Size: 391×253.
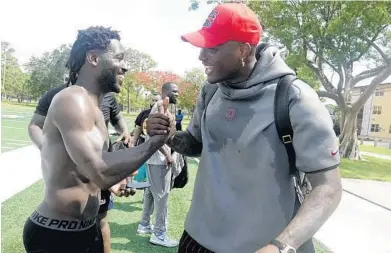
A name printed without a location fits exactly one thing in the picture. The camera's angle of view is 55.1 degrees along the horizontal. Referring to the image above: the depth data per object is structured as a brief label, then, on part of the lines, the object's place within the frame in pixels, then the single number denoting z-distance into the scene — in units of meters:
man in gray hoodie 1.39
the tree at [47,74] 56.69
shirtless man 1.68
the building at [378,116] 55.44
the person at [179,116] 6.95
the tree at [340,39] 15.14
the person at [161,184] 4.48
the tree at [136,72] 45.03
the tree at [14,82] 61.62
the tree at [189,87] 39.47
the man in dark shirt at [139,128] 4.97
